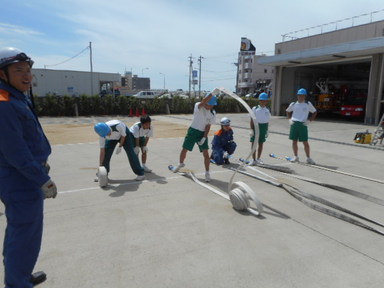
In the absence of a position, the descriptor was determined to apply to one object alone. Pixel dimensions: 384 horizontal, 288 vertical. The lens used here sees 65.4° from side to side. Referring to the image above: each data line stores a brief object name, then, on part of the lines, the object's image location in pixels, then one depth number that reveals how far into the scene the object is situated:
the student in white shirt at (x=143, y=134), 6.14
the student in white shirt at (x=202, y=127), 5.79
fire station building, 18.58
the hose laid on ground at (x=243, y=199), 4.10
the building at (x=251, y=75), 74.84
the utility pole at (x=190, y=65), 63.44
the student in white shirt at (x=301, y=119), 7.53
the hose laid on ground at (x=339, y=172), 6.04
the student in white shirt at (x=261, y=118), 7.38
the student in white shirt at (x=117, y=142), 5.53
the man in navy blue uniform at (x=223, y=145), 7.30
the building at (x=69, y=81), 39.94
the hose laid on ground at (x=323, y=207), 3.90
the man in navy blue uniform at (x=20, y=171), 1.98
